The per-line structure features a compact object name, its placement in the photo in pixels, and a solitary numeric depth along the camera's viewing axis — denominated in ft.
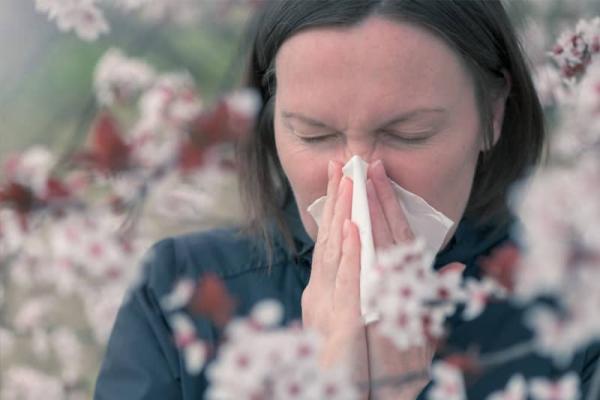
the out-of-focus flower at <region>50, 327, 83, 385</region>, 7.29
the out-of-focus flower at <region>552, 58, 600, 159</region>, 5.67
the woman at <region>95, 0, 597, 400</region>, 5.70
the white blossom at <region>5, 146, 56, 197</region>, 5.38
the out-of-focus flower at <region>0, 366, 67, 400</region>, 6.82
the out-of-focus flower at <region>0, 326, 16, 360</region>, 7.27
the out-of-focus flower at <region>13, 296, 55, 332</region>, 7.21
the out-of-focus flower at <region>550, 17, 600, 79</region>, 5.97
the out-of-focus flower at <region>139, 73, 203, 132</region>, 5.51
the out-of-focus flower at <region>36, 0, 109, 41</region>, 6.10
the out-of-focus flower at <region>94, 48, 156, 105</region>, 6.50
